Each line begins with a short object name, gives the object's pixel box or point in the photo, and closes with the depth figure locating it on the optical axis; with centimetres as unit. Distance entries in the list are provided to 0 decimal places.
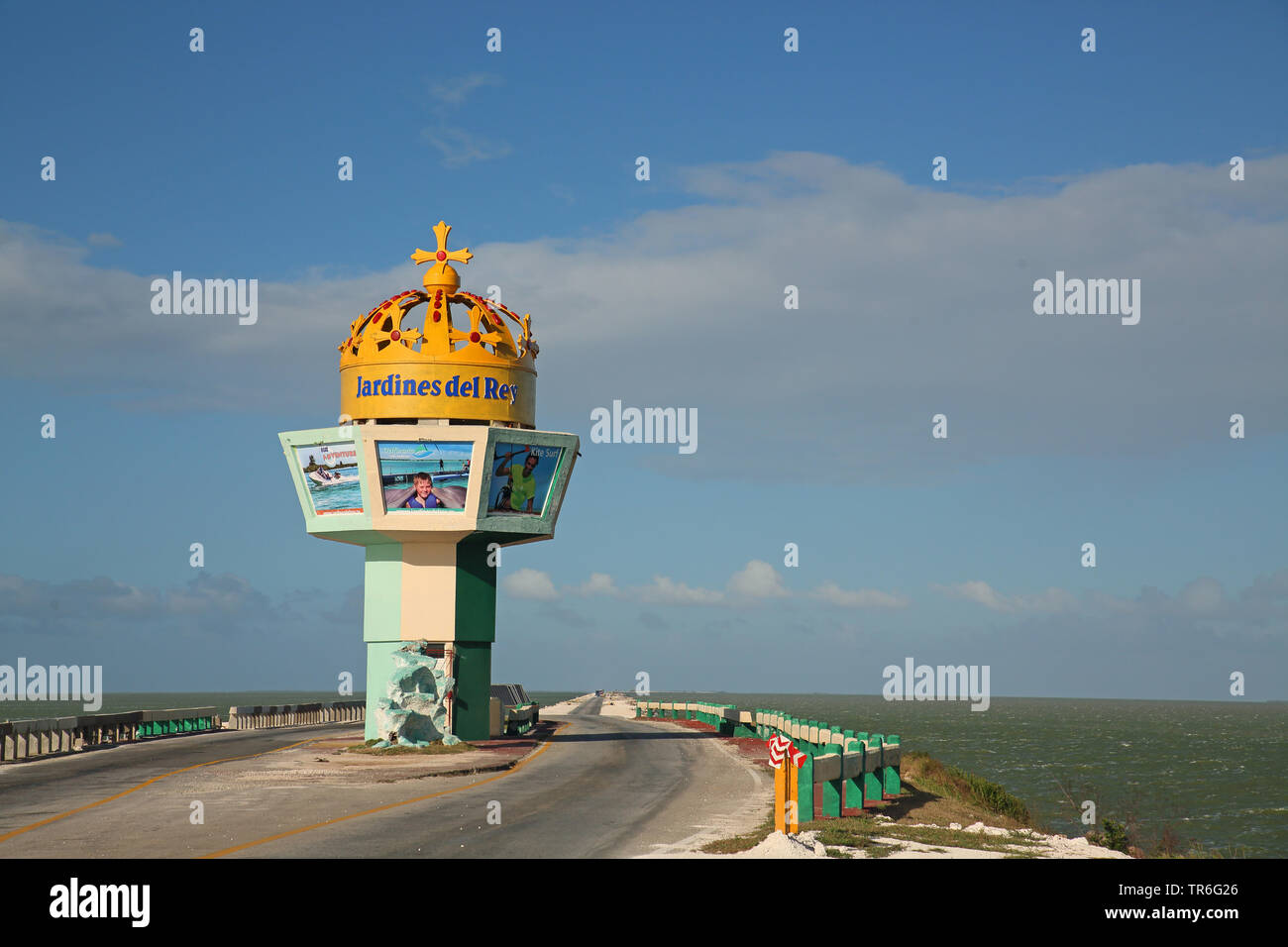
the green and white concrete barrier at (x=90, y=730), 3778
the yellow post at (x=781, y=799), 1939
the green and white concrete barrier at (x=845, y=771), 2209
